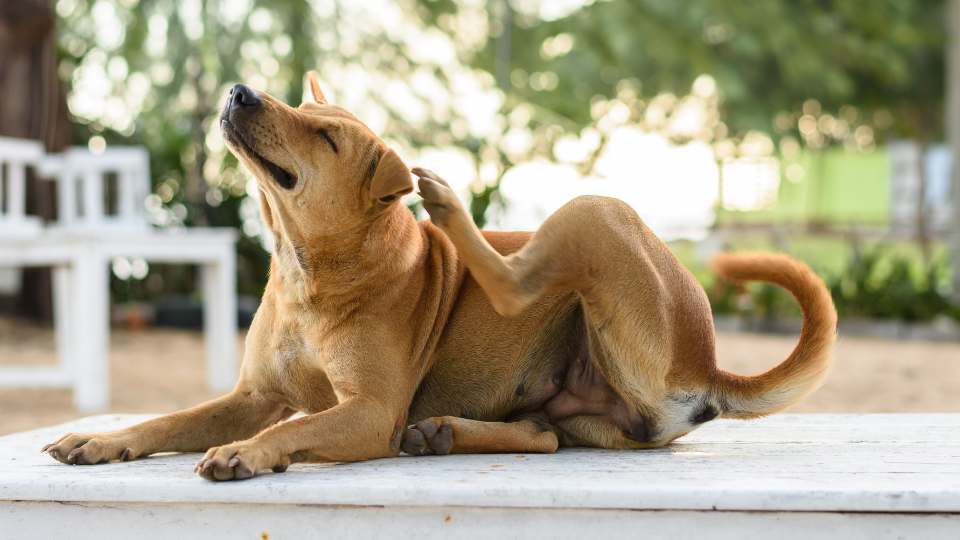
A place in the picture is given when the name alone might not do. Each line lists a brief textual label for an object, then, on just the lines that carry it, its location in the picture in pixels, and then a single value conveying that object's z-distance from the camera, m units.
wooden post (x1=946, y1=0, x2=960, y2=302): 12.96
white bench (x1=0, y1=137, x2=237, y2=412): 5.85
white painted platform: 2.04
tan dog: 2.51
